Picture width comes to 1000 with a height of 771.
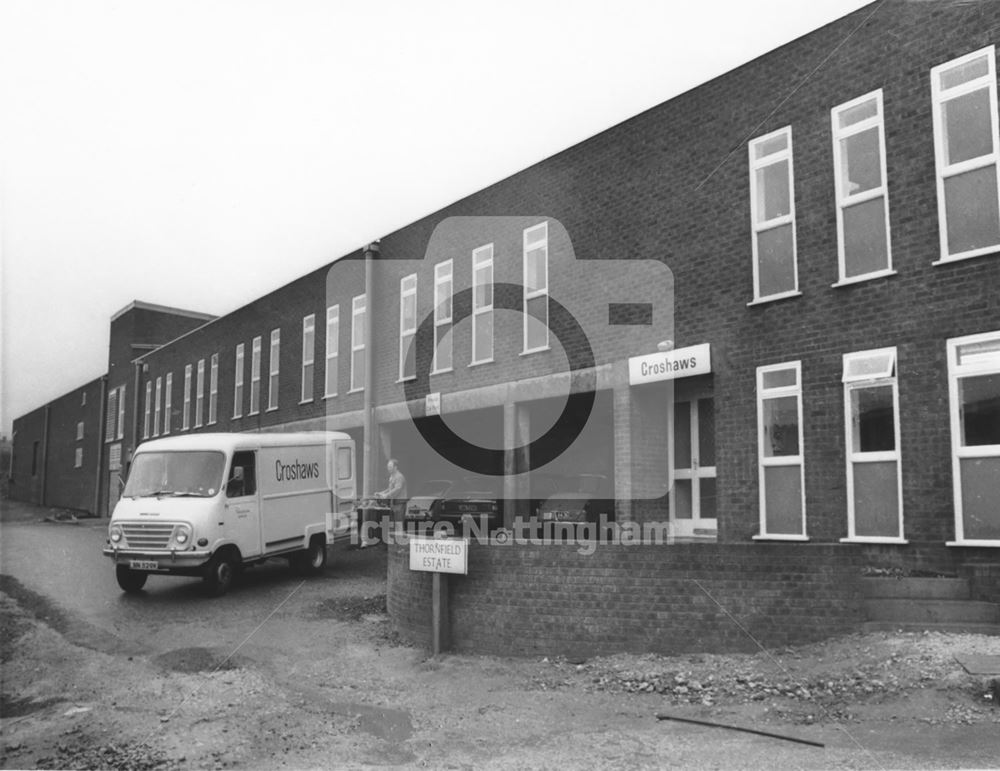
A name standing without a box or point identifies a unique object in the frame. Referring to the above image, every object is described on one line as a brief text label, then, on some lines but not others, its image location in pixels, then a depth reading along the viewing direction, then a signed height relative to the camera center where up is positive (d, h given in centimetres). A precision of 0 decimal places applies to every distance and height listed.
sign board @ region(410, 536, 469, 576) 992 -75
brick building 981 +228
